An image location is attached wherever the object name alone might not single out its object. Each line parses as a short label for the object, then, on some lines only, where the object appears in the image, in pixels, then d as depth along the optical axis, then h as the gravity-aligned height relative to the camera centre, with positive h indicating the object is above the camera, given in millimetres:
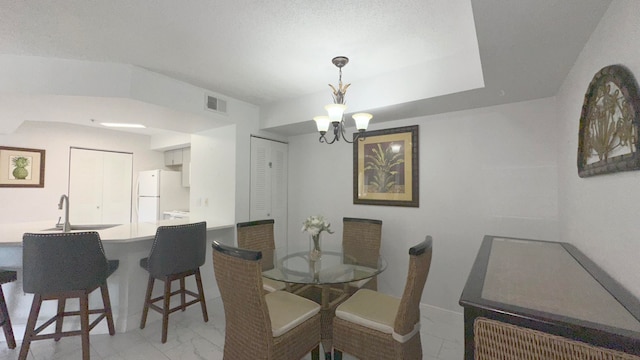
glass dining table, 1896 -676
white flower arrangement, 2250 -340
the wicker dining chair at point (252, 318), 1415 -827
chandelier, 1856 +547
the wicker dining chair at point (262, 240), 2357 -539
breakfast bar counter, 2248 -852
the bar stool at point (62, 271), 1794 -605
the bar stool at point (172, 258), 2219 -638
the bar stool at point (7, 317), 2043 -1049
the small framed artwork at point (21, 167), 3654 +306
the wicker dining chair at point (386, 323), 1499 -868
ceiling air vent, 2854 +964
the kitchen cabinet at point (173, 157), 5209 +638
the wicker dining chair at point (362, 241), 2494 -572
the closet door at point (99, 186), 4305 +28
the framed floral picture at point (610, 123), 907 +276
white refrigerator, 4719 -104
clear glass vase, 2318 -586
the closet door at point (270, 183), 3432 +66
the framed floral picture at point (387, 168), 2795 +235
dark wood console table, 716 -393
